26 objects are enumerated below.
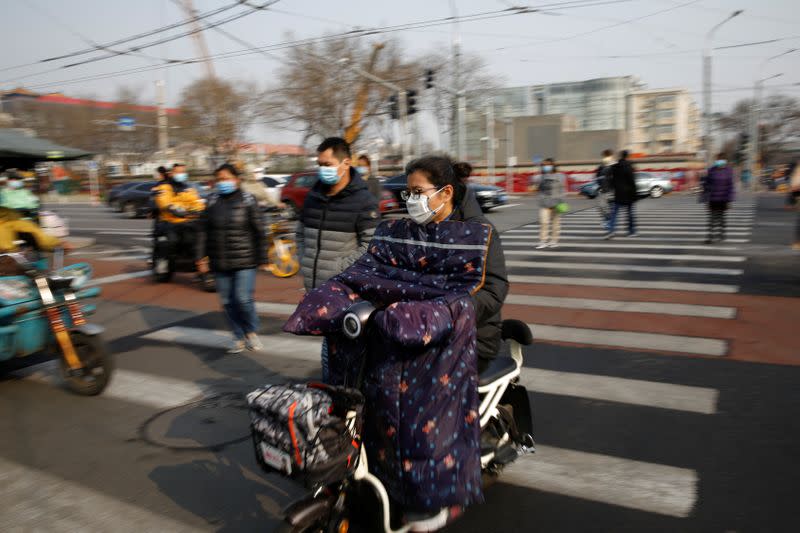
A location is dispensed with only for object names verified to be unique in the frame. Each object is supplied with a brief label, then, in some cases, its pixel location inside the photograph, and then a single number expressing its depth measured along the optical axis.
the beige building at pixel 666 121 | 115.75
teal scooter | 5.68
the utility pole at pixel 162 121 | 40.92
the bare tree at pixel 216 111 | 44.19
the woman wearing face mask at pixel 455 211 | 3.26
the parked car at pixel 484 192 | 25.23
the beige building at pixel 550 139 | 83.25
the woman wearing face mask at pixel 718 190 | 13.57
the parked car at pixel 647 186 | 35.41
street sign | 42.19
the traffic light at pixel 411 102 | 26.59
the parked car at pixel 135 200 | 29.30
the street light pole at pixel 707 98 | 41.12
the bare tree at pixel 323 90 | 43.66
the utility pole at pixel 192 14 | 17.92
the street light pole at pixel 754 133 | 48.12
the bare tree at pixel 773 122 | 64.81
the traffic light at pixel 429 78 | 25.41
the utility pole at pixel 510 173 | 44.88
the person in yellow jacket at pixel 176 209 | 11.42
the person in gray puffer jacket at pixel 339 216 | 5.15
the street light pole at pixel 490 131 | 46.66
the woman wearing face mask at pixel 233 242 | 6.62
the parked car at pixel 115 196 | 30.92
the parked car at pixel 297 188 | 24.70
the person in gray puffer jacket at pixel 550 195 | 13.93
